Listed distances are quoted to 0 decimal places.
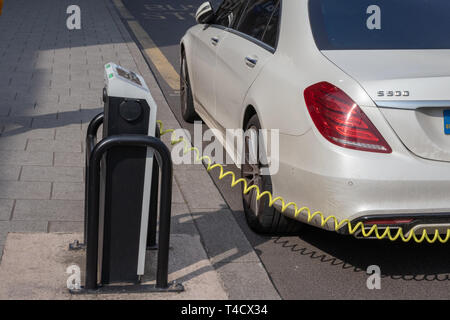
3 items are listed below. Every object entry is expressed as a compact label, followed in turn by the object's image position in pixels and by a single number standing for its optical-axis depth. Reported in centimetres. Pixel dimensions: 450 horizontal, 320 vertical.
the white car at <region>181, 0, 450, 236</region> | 436
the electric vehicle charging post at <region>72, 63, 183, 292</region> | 420
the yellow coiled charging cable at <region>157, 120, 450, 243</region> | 443
